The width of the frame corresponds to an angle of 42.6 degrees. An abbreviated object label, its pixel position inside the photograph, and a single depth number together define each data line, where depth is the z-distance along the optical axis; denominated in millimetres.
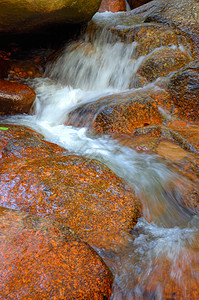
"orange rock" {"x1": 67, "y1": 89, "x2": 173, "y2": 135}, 5285
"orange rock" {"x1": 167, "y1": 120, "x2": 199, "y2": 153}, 4547
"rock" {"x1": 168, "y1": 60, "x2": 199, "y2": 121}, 5918
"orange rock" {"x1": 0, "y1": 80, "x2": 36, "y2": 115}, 6078
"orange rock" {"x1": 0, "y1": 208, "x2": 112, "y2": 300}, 1705
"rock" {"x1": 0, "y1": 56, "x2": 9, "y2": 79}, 8225
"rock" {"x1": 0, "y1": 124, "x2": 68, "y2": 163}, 3812
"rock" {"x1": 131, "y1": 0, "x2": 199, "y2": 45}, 8047
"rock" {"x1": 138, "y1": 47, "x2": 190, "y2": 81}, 7012
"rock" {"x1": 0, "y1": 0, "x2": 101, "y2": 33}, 6156
